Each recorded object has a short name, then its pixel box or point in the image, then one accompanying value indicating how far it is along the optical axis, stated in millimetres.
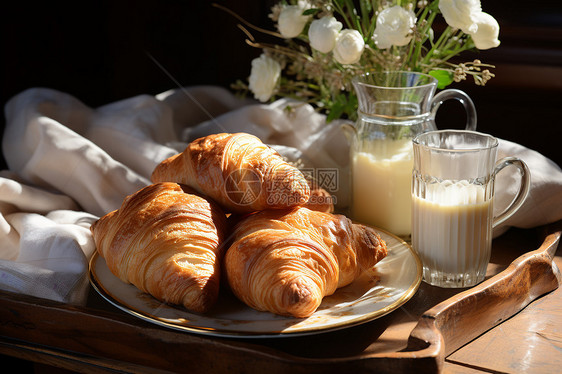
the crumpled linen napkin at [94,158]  814
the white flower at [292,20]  948
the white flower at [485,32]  838
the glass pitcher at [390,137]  868
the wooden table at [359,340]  595
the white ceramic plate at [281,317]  624
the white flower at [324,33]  894
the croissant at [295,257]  634
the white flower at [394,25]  832
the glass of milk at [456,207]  748
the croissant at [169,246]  661
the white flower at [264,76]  1053
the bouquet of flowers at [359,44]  835
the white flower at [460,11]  812
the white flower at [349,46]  867
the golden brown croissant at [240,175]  735
